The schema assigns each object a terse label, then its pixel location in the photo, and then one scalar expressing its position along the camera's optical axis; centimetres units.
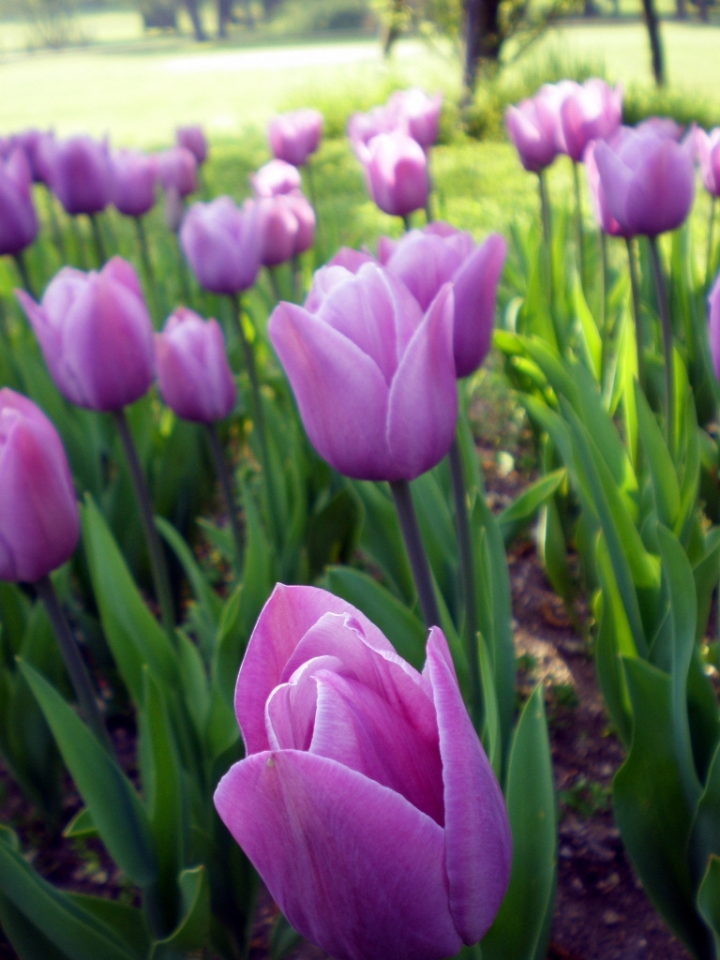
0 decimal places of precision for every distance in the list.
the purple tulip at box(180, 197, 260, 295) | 76
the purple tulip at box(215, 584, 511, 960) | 31
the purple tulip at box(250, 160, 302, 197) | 90
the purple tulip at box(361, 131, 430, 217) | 77
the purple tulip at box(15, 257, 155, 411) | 63
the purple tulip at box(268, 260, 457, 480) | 51
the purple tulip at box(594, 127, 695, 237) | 67
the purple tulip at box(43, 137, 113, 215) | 91
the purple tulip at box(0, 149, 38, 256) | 82
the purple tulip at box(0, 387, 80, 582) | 55
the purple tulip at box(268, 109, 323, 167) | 105
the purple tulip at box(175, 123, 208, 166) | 121
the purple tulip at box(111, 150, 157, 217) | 97
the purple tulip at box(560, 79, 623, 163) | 83
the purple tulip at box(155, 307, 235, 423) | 68
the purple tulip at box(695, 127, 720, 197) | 77
